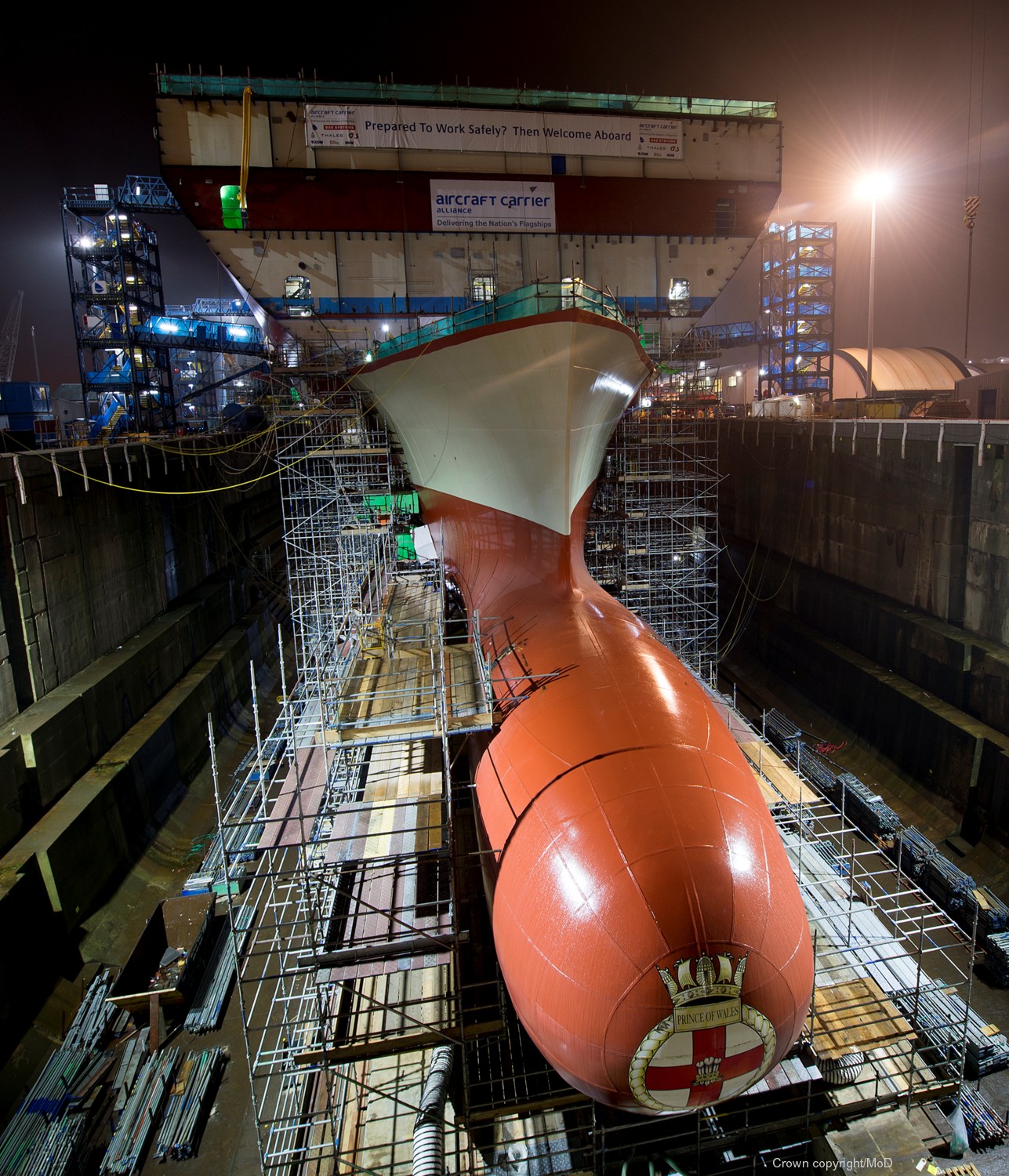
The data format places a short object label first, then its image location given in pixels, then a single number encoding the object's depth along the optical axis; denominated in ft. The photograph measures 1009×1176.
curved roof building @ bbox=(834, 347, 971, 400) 100.32
